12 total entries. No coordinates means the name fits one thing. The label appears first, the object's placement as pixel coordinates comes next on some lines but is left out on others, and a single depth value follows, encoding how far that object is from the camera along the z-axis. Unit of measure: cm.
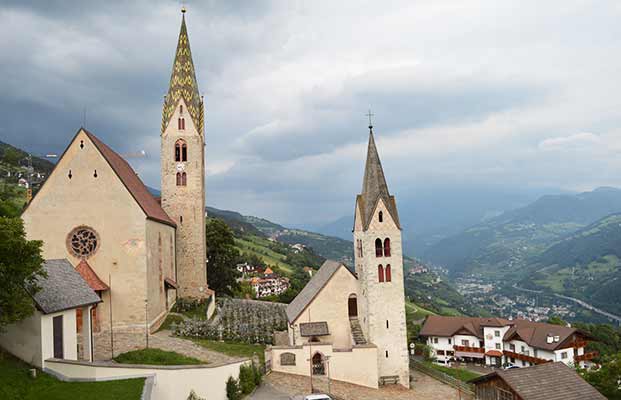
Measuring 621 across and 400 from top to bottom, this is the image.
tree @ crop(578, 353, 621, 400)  3512
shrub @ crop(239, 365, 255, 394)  2758
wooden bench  3512
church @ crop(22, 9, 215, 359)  3575
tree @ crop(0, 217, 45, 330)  1884
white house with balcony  6159
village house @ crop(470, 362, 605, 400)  2792
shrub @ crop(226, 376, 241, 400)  2608
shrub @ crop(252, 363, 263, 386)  2935
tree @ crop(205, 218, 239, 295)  6619
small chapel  3366
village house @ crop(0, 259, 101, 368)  2130
